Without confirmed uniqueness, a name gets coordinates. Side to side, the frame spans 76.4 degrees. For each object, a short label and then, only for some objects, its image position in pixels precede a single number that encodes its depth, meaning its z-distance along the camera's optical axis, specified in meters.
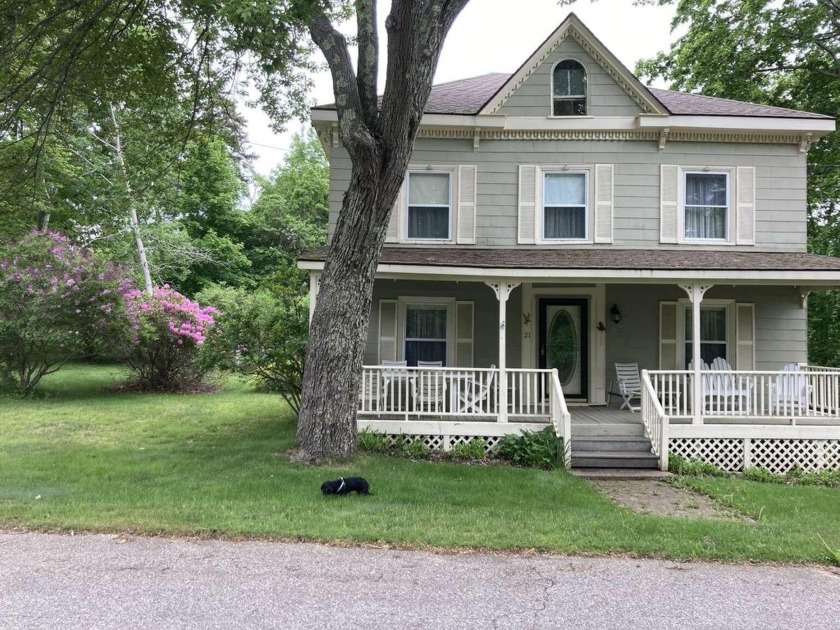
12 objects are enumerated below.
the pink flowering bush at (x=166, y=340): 14.31
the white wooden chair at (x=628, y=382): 9.63
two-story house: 10.02
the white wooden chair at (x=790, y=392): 8.21
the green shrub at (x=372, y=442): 8.07
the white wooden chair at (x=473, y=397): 8.24
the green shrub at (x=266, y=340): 9.04
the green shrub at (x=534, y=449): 7.72
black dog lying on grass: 5.57
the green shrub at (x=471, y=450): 8.11
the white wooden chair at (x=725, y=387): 8.12
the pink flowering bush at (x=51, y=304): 12.29
